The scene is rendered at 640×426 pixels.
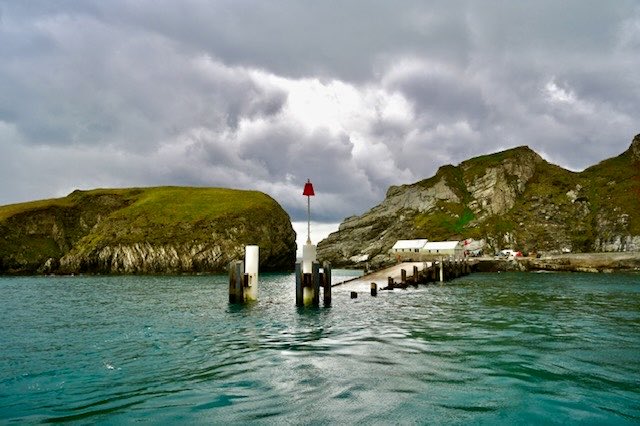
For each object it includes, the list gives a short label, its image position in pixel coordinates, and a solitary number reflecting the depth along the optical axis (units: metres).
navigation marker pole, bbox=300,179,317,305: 28.69
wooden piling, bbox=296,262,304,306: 29.02
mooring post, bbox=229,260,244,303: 31.00
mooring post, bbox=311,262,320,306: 28.95
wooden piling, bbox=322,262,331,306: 29.44
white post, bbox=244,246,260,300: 31.05
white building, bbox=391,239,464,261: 131.38
